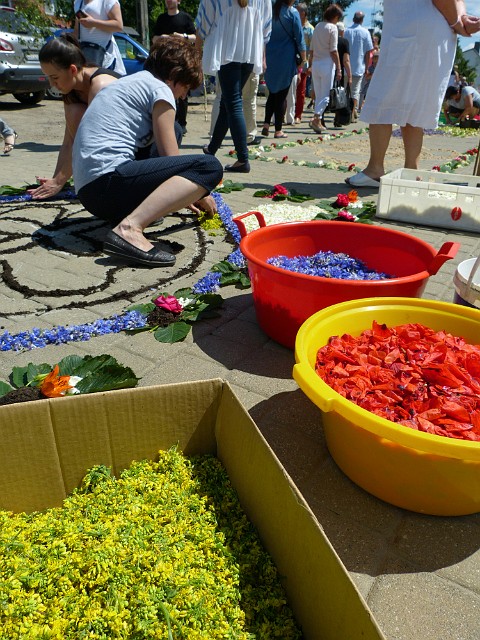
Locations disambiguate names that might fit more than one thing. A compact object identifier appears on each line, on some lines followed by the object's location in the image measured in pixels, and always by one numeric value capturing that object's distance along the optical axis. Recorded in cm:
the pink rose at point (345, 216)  375
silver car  945
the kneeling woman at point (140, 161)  306
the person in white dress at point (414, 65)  413
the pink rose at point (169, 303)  241
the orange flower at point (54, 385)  166
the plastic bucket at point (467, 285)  196
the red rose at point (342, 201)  427
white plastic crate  374
